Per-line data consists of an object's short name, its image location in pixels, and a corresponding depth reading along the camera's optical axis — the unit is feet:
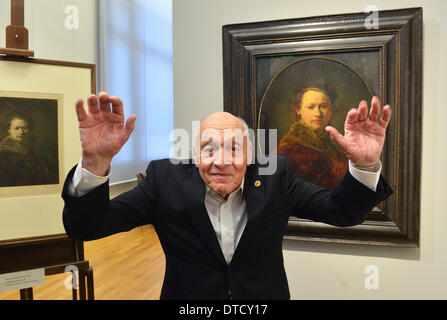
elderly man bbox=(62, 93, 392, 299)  3.75
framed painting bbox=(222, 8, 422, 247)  6.97
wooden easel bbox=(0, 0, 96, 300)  5.78
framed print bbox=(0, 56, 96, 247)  5.83
